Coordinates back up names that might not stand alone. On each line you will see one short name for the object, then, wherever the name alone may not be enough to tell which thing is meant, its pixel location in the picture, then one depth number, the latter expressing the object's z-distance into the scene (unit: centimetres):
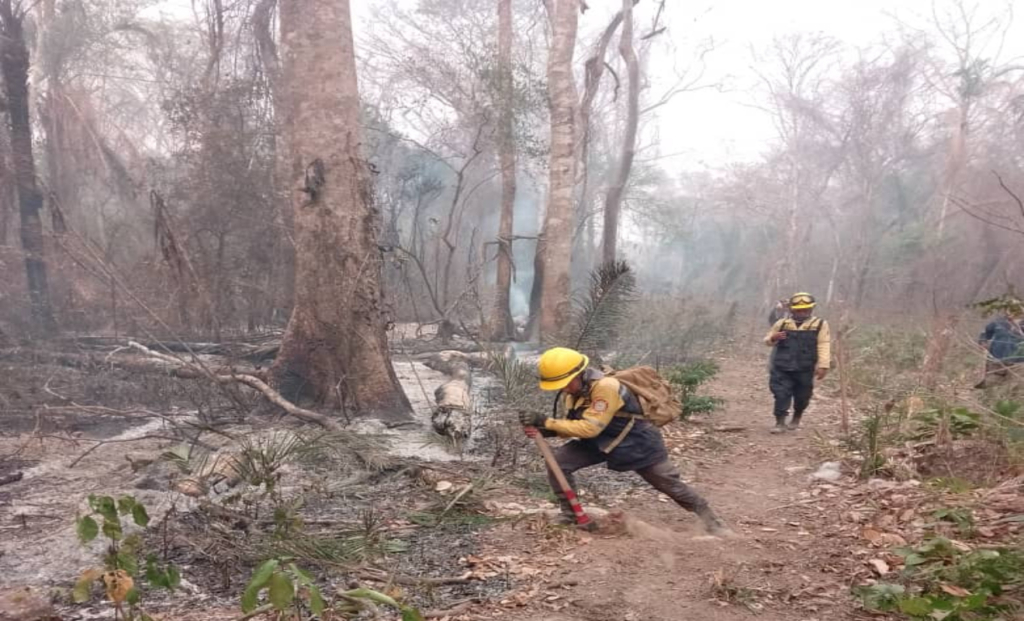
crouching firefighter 407
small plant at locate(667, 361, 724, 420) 697
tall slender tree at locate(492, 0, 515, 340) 1360
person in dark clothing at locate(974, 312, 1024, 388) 639
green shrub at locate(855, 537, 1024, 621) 268
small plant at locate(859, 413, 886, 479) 518
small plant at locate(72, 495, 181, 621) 251
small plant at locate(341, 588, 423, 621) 219
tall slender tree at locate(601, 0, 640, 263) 1519
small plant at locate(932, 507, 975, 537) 371
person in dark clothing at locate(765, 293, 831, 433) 668
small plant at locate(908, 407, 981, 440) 512
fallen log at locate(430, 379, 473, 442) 622
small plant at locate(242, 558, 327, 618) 207
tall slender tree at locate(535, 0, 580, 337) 1146
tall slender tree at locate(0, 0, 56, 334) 1033
